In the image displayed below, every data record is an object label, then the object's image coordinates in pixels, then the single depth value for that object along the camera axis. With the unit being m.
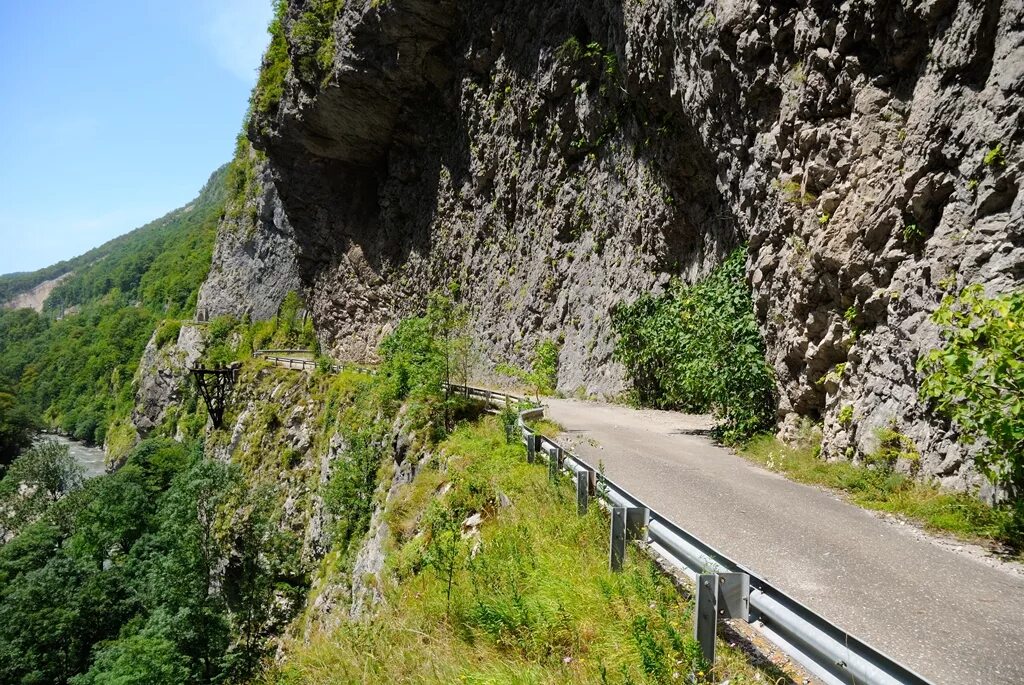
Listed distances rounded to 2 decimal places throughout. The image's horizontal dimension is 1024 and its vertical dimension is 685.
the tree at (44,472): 49.88
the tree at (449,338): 15.85
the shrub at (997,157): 6.85
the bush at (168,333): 62.38
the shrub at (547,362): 19.37
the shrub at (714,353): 12.26
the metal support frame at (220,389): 39.16
